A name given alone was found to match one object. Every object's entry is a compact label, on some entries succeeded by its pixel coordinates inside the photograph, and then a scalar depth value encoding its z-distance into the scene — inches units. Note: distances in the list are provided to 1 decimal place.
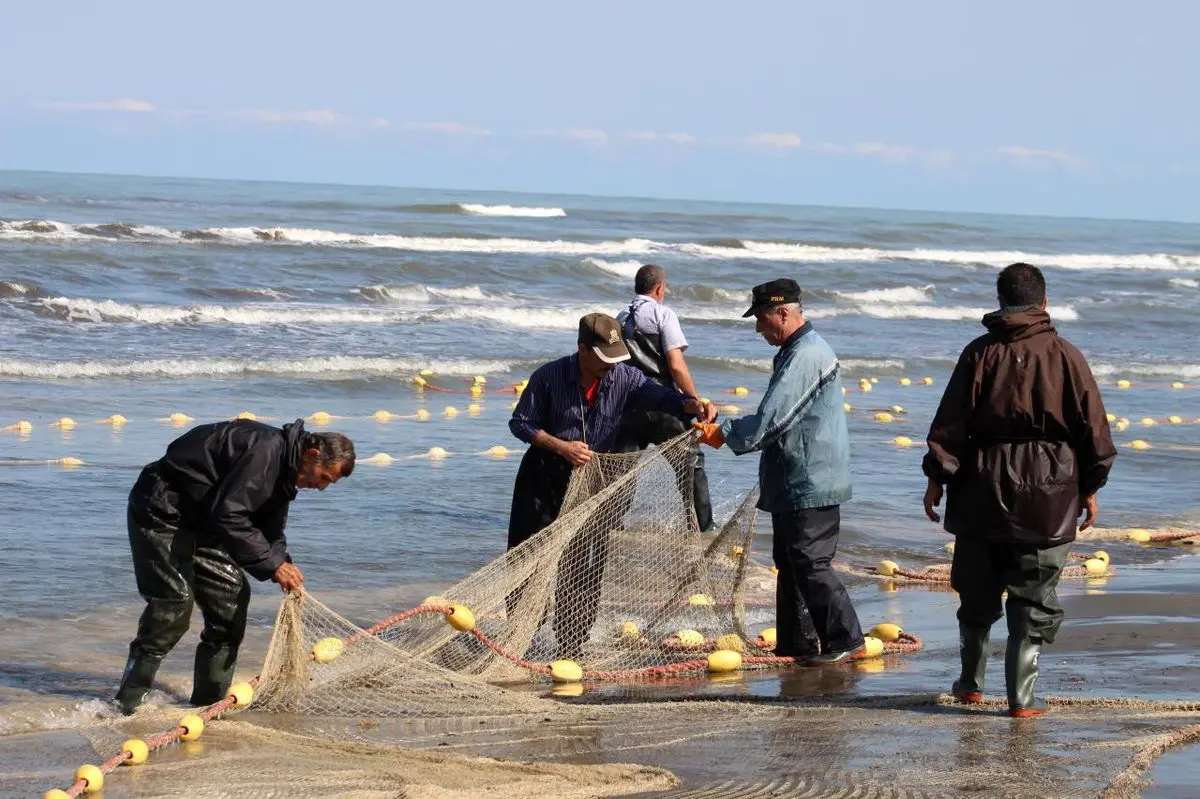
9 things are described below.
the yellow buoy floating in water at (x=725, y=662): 517.3
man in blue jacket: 476.4
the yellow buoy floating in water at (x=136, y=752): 374.0
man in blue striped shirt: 513.3
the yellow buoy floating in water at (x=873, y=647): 522.3
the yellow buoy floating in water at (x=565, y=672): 498.3
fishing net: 446.0
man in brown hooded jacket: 401.4
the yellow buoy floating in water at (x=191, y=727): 394.9
